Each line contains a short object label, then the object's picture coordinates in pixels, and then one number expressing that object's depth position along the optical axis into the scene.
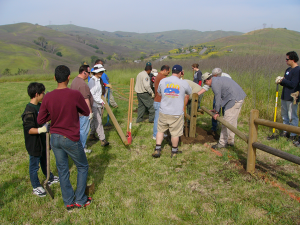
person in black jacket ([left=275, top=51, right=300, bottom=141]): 4.98
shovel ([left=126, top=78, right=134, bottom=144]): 5.20
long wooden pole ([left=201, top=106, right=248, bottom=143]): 3.91
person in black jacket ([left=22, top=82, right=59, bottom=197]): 3.12
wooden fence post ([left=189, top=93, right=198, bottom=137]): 5.46
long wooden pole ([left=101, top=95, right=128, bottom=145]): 5.19
